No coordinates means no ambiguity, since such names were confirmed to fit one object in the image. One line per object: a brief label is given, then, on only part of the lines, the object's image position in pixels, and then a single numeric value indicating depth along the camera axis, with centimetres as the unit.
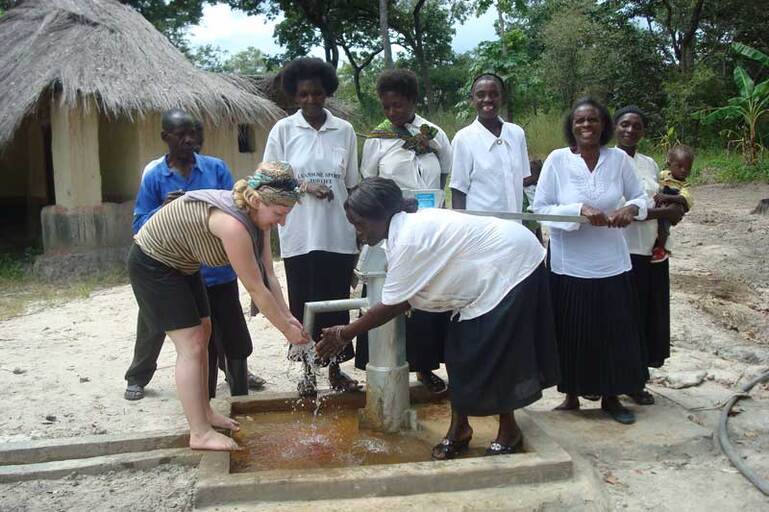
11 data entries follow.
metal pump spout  303
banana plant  1315
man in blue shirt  352
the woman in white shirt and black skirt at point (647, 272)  349
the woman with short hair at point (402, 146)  353
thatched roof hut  826
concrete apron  248
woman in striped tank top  264
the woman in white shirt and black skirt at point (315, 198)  354
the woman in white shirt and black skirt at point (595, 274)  321
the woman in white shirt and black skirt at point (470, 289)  258
